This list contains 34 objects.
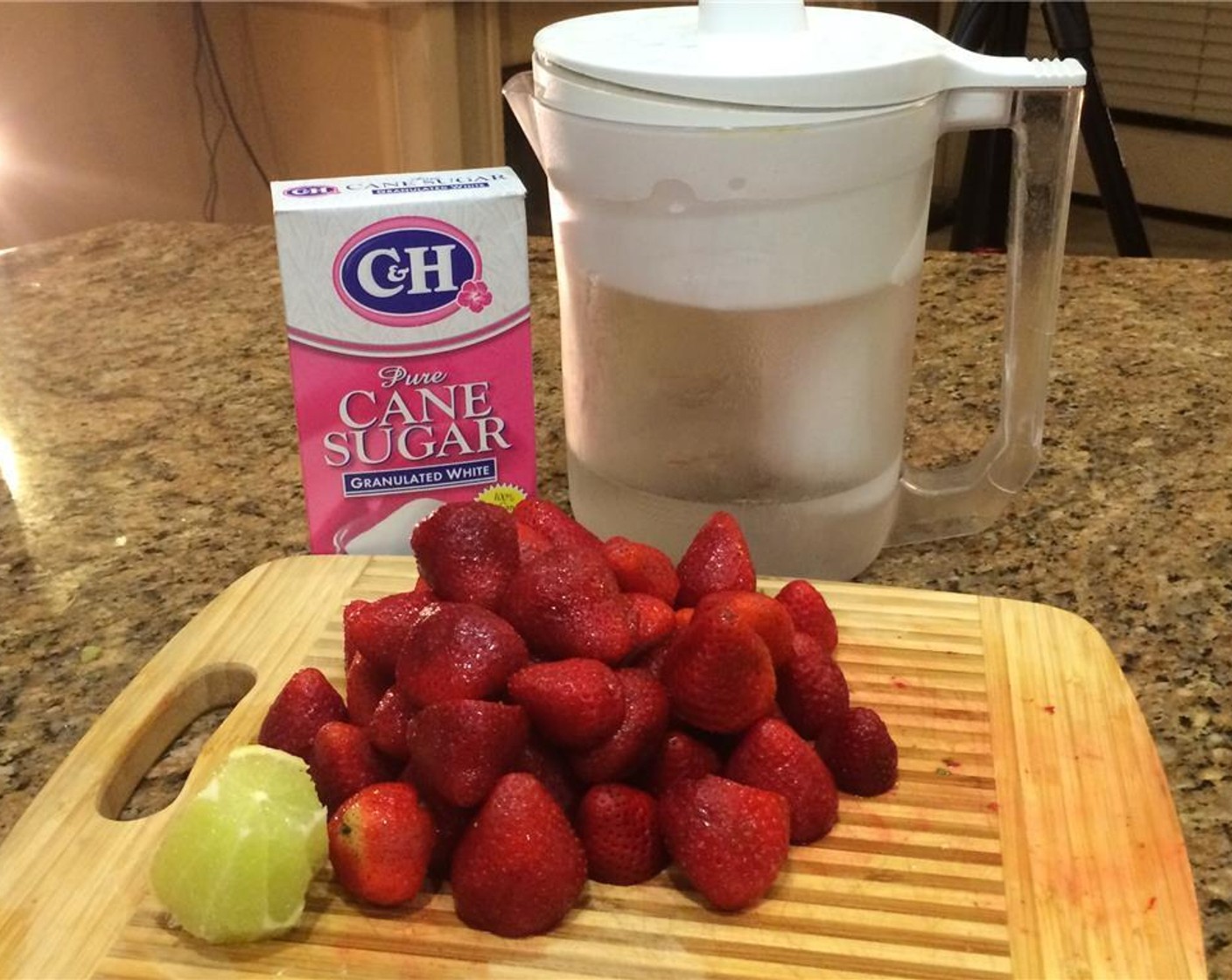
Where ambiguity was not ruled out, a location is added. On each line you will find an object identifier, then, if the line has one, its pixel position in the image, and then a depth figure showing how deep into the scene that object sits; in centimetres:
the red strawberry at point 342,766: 66
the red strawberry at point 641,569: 75
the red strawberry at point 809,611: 79
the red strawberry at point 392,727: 66
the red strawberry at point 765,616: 70
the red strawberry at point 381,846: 61
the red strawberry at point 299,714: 71
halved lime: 58
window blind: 315
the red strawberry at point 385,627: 71
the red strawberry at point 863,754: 69
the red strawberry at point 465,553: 71
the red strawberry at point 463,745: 62
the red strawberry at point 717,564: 77
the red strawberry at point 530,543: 75
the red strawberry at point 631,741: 66
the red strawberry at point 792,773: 66
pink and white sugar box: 80
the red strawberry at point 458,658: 64
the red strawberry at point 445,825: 64
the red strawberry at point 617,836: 63
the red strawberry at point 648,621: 71
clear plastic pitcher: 74
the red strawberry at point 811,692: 71
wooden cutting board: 59
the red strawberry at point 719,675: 65
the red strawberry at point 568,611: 67
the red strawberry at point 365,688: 71
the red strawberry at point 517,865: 60
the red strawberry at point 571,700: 64
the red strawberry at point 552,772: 65
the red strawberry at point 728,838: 61
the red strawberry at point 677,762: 67
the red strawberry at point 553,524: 79
